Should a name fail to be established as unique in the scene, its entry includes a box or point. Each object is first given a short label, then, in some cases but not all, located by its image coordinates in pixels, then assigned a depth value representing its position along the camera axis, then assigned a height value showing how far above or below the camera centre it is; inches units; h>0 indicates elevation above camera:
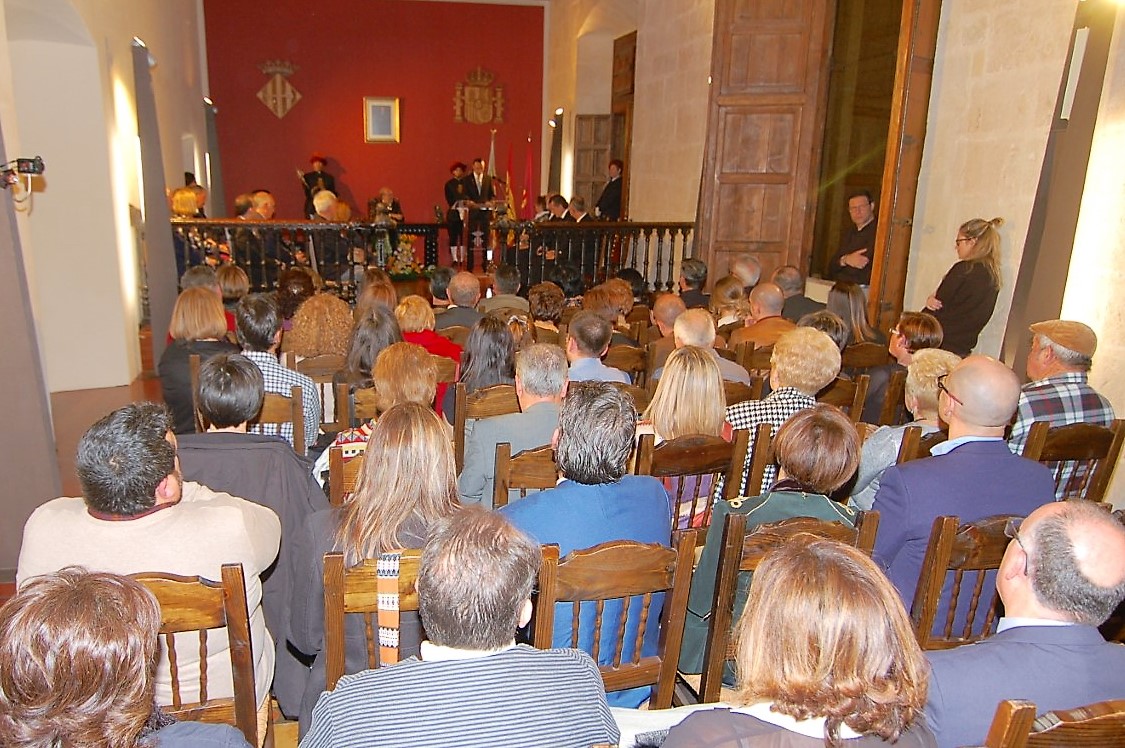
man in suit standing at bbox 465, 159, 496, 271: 464.4 -16.4
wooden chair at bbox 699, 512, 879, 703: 83.2 -33.4
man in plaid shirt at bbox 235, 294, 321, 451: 141.7 -31.5
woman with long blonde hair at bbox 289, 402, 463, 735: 82.2 -32.6
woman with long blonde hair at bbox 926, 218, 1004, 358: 212.1 -23.0
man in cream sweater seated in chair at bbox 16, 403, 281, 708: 77.1 -32.3
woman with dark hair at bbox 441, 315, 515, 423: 151.6 -31.7
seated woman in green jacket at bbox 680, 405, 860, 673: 91.5 -30.8
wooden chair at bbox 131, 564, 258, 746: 66.9 -35.6
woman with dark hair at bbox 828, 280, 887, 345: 195.6 -27.3
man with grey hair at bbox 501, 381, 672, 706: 87.3 -32.2
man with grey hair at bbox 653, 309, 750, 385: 157.3 -27.1
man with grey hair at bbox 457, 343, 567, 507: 123.0 -34.7
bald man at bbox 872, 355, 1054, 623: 96.5 -32.8
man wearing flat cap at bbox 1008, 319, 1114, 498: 138.0 -30.1
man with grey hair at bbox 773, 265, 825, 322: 227.6 -29.2
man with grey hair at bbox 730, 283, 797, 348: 190.2 -30.0
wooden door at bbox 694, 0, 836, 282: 298.7 +18.2
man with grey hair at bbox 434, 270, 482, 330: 202.4 -31.2
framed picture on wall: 534.3 +29.1
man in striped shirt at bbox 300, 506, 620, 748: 53.4 -31.7
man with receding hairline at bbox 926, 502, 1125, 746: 64.1 -33.1
